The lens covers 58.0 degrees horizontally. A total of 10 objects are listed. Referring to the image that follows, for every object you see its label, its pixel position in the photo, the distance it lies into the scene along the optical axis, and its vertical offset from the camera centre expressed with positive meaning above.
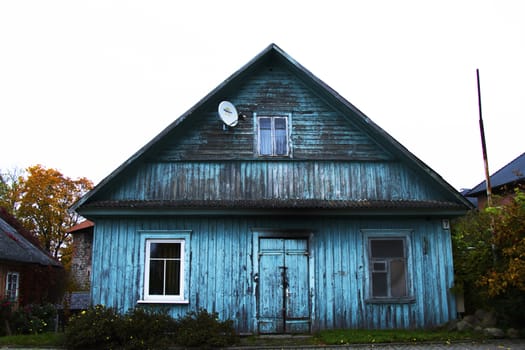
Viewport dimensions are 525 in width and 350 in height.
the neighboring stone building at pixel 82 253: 32.72 +1.03
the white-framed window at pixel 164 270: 10.77 -0.06
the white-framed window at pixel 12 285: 17.73 -0.62
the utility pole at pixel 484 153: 11.88 +2.82
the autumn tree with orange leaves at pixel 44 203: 38.69 +5.27
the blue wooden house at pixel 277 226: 10.66 +0.94
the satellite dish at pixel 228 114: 11.34 +3.67
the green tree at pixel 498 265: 9.52 +0.01
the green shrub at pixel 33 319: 15.62 -1.71
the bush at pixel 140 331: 9.27 -1.26
